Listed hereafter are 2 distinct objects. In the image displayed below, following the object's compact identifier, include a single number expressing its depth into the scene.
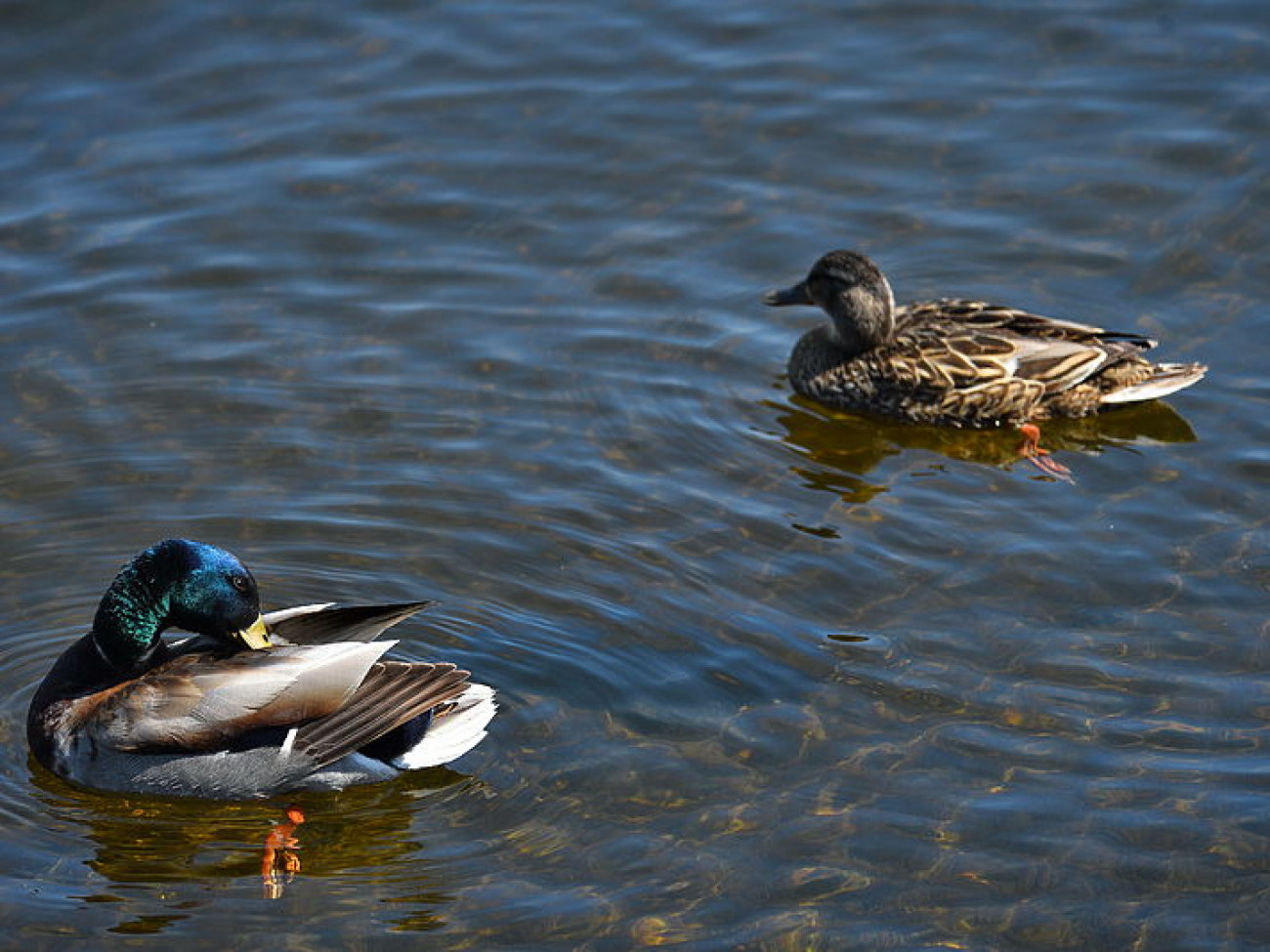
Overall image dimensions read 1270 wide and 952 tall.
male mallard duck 15.57
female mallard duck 21.72
